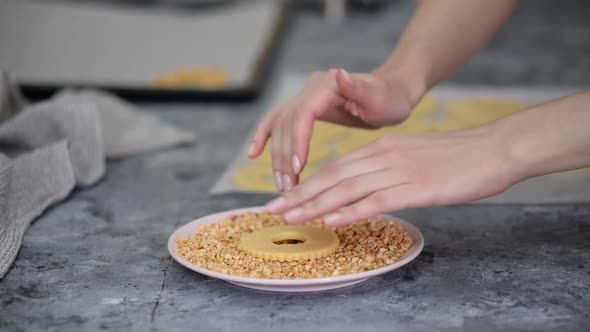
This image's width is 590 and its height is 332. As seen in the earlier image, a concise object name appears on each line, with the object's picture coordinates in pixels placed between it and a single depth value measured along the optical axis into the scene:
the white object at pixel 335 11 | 3.18
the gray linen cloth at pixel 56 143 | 1.28
